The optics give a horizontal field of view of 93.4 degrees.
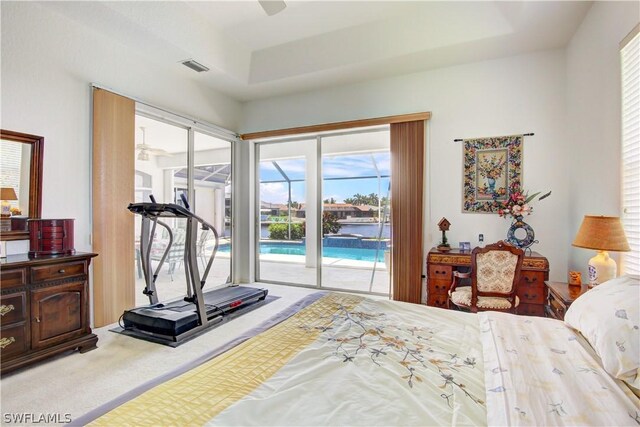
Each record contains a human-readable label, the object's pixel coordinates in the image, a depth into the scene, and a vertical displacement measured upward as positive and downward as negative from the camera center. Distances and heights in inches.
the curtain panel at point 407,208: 161.2 +3.9
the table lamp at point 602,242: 77.9 -6.9
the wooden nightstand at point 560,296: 89.2 -24.8
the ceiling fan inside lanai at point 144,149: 150.4 +32.8
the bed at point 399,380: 37.5 -24.9
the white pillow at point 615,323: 43.9 -18.2
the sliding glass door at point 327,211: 193.3 +2.6
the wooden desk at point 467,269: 126.9 -27.7
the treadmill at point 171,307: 116.2 -40.2
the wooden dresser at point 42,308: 89.5 -30.5
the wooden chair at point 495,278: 117.3 -24.5
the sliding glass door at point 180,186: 153.9 +16.0
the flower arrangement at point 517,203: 135.3 +5.7
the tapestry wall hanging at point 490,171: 146.4 +22.1
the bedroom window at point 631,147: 78.3 +18.6
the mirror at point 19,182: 102.8 +11.2
